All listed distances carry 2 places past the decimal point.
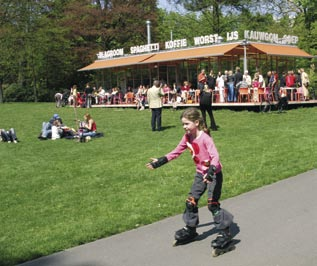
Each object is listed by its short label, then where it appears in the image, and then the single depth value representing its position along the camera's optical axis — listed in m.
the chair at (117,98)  32.50
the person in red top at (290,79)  24.55
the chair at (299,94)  24.41
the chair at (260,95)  21.60
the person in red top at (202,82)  15.93
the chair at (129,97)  30.87
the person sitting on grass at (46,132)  16.14
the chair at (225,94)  23.95
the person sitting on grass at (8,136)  15.88
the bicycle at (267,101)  21.30
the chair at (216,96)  24.33
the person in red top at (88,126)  16.11
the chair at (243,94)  22.53
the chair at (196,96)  25.79
